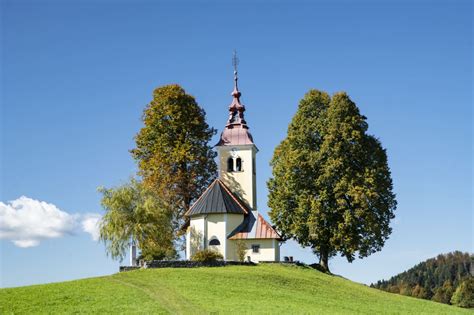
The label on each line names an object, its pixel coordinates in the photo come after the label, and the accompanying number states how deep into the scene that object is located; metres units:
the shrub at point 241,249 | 43.47
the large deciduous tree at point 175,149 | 50.38
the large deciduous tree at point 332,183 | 44.88
